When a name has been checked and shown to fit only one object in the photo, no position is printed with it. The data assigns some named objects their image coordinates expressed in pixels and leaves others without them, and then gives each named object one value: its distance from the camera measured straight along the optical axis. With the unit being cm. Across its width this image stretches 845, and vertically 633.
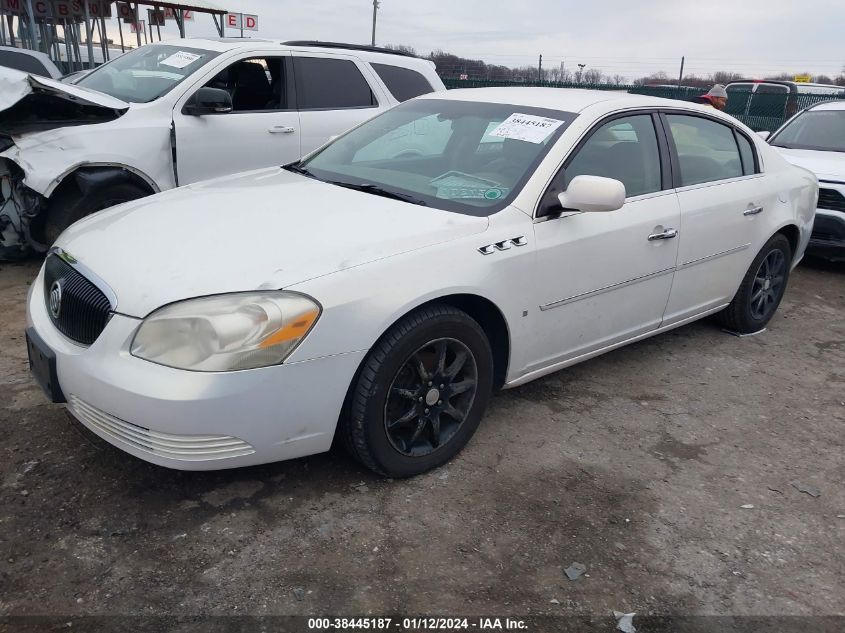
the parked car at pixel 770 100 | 1597
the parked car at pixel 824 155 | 668
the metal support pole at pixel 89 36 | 1655
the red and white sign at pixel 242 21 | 2406
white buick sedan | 247
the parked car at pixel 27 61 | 917
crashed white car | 495
